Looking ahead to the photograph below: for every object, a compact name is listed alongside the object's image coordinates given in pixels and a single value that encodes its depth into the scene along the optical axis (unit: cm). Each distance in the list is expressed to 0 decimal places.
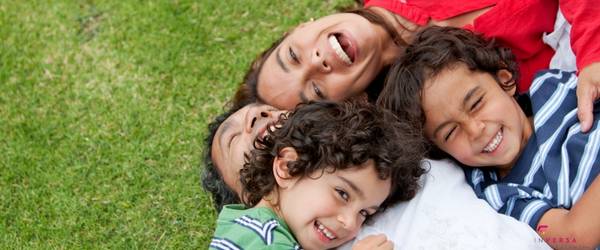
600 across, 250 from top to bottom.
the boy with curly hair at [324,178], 248
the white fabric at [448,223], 246
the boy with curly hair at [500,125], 260
